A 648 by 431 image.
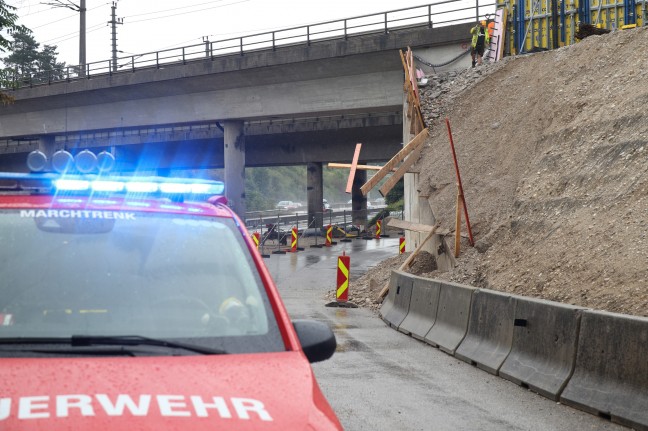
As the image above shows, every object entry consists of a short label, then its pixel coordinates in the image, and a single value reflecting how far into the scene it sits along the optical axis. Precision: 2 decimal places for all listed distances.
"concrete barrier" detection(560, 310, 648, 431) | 8.16
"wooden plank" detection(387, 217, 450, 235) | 20.58
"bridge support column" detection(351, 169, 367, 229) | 62.09
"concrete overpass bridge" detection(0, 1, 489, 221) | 38.69
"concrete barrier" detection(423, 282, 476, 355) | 12.88
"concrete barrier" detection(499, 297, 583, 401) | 9.44
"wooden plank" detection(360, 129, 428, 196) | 21.04
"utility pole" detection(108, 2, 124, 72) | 89.62
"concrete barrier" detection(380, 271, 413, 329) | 16.39
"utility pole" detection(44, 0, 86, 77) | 60.83
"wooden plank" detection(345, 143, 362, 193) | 21.15
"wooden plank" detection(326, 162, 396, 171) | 22.15
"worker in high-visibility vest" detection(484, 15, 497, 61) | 33.12
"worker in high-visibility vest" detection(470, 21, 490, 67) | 32.44
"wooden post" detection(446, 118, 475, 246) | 18.18
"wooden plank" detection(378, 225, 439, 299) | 20.40
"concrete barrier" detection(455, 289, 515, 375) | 11.16
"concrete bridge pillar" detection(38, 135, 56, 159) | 56.47
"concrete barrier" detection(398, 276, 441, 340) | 14.57
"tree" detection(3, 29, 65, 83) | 102.19
